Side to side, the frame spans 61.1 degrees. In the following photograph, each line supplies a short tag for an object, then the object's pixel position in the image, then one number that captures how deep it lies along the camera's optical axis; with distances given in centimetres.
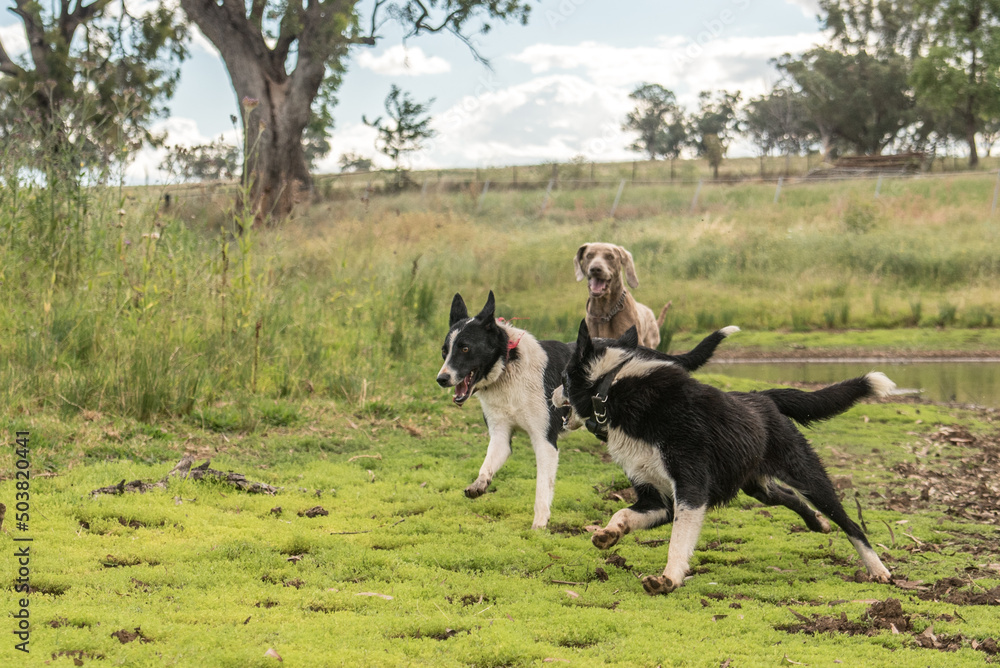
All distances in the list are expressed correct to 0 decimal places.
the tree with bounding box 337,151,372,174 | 4827
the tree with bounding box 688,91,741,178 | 7776
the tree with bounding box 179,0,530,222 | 2562
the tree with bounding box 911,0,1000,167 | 4625
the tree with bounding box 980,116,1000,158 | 6684
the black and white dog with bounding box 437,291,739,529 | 629
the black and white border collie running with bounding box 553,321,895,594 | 491
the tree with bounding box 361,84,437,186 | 4091
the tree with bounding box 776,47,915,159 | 6078
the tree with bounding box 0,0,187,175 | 2878
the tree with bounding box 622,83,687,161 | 8319
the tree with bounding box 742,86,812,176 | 6594
